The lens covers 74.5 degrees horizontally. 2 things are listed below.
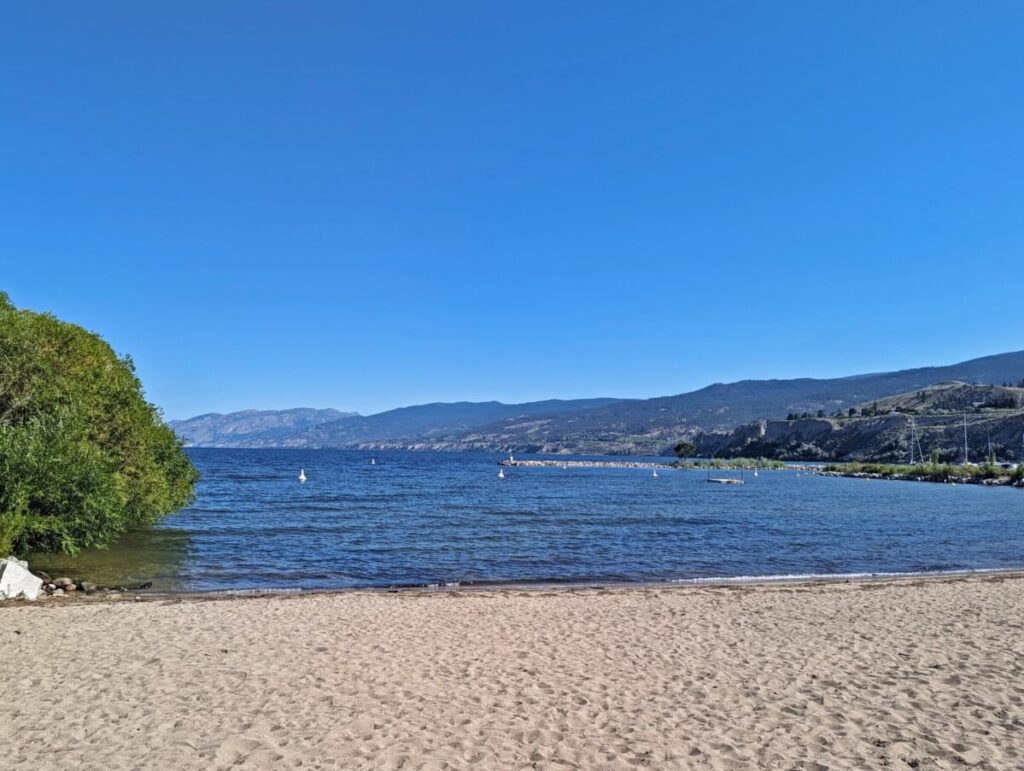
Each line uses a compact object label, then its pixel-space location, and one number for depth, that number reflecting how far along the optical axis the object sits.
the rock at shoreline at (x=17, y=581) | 14.00
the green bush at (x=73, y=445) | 16.38
